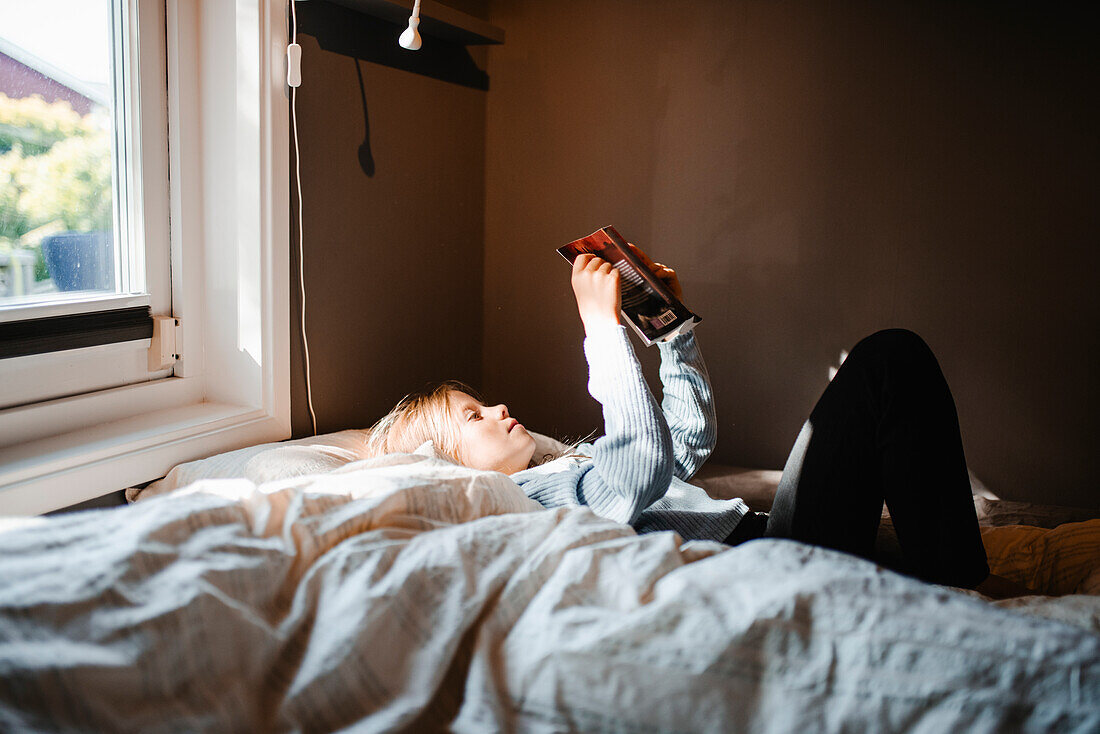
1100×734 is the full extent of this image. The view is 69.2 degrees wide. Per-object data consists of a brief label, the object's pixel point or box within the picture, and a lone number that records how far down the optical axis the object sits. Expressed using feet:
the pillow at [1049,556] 4.25
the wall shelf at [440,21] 5.66
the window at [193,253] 4.58
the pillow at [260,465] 4.42
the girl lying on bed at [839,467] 3.88
